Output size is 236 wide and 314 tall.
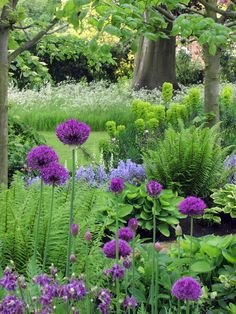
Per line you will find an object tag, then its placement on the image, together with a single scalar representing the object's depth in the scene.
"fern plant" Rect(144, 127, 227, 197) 6.26
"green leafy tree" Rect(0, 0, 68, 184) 5.18
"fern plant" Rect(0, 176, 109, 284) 3.78
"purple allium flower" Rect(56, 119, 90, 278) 2.43
